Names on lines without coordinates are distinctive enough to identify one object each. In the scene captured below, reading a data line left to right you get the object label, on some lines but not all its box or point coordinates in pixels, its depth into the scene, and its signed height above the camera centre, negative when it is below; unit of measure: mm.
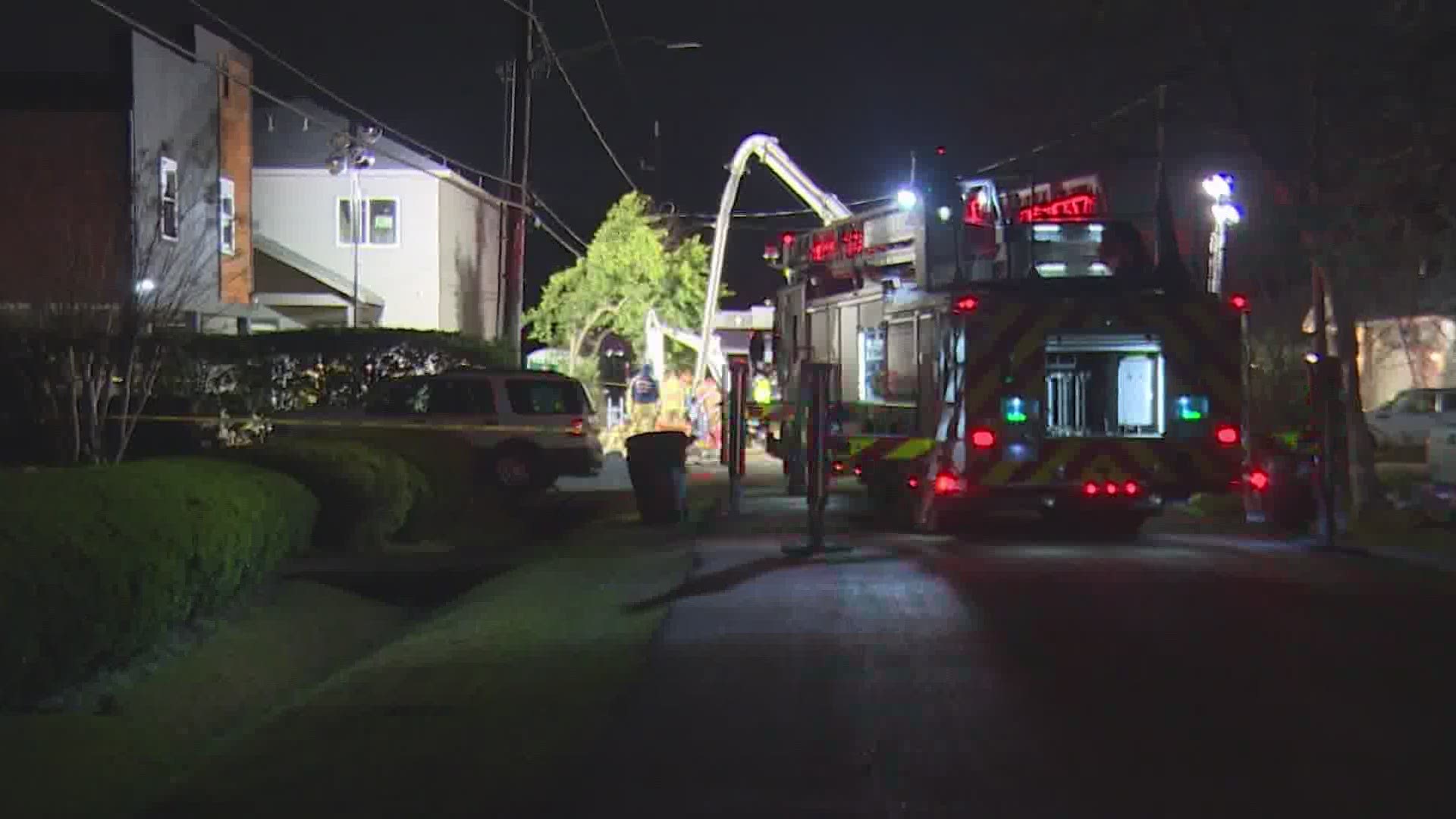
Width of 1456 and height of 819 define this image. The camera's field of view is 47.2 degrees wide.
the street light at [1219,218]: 16297 +2049
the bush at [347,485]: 15273 -558
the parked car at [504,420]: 23750 +90
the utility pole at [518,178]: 27984 +4259
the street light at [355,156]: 35156 +5984
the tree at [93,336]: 15844 +878
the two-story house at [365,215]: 40219 +5187
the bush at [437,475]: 18906 -564
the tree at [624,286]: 41125 +3543
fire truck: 15477 +504
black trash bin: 19016 -548
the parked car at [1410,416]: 32969 +158
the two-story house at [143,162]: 25500 +4461
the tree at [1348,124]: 15266 +3132
